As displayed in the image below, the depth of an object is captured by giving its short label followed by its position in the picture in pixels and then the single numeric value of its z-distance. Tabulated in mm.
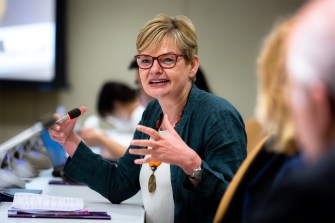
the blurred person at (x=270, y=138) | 3149
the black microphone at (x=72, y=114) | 4078
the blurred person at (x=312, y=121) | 2317
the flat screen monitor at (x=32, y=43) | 7373
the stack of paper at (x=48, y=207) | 3944
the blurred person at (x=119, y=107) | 6217
